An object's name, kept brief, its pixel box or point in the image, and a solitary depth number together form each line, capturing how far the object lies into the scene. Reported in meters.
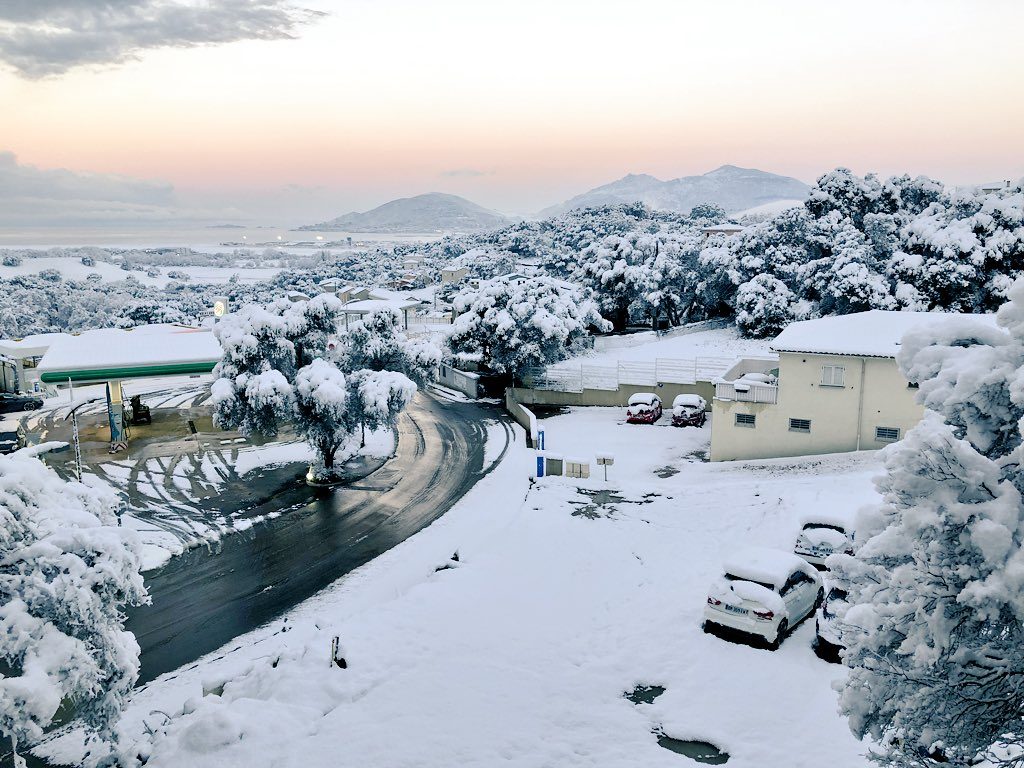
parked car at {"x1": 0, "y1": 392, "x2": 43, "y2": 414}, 41.84
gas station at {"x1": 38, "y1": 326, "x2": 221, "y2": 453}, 33.41
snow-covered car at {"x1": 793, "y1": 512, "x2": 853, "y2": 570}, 16.47
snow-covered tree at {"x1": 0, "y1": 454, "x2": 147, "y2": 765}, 8.52
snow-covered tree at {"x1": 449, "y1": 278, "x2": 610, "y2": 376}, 42.22
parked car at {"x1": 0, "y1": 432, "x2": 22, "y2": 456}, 31.91
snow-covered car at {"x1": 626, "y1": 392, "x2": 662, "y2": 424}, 34.84
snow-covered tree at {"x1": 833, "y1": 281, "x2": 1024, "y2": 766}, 6.18
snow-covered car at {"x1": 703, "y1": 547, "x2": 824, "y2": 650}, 13.05
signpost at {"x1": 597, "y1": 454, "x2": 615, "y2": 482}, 25.06
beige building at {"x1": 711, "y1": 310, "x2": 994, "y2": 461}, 24.50
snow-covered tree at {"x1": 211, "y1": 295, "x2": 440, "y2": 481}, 26.42
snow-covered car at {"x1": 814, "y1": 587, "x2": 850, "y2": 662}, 12.55
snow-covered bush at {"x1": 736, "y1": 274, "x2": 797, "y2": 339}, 49.56
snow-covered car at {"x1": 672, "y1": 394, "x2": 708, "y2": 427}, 33.88
